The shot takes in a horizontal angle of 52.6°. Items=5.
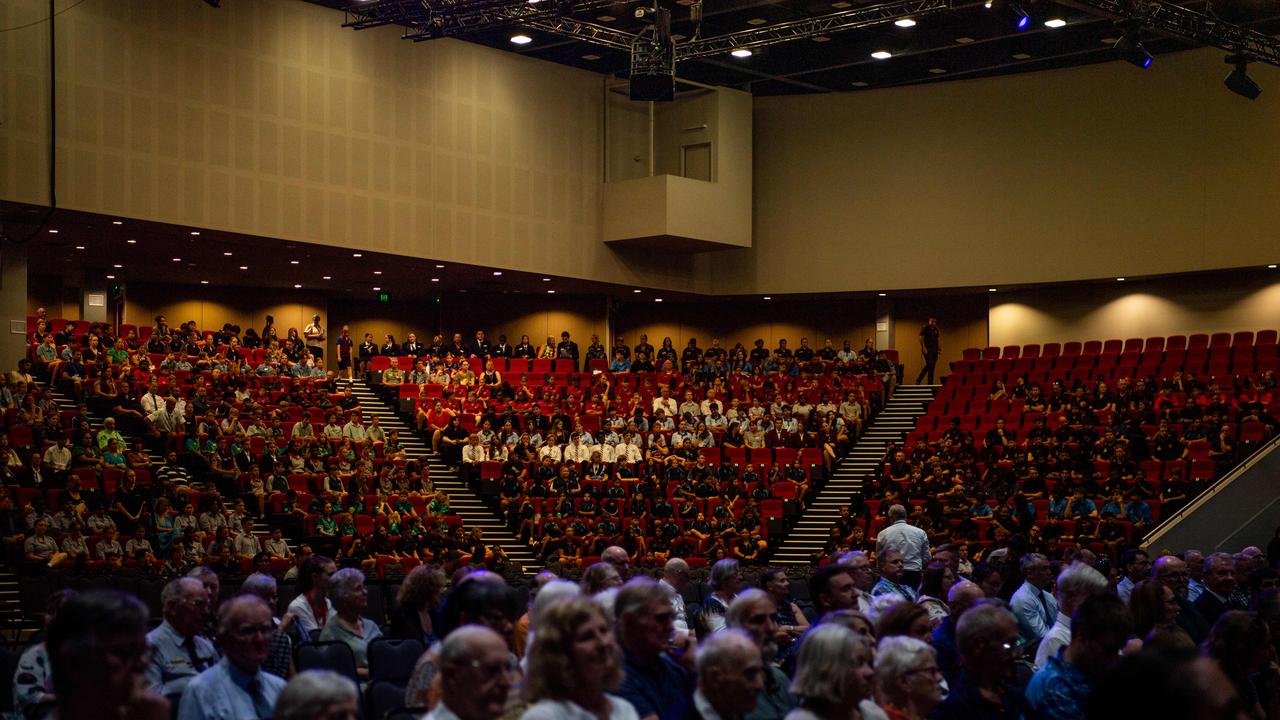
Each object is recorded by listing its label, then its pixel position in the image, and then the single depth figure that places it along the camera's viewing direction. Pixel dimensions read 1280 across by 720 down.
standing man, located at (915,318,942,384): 24.67
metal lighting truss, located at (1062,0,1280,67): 14.42
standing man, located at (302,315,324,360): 25.12
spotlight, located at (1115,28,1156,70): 14.30
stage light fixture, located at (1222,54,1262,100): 15.70
